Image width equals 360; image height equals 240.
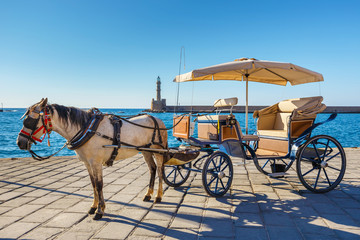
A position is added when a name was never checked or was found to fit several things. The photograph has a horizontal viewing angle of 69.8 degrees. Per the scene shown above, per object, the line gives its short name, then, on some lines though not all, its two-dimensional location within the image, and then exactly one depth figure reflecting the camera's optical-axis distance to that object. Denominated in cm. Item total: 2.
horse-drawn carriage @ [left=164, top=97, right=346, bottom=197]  446
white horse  315
